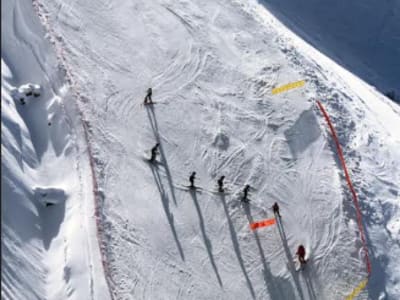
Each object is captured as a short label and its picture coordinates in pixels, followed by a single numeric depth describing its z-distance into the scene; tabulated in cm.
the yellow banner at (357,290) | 1909
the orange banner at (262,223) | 1911
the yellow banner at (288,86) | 2166
